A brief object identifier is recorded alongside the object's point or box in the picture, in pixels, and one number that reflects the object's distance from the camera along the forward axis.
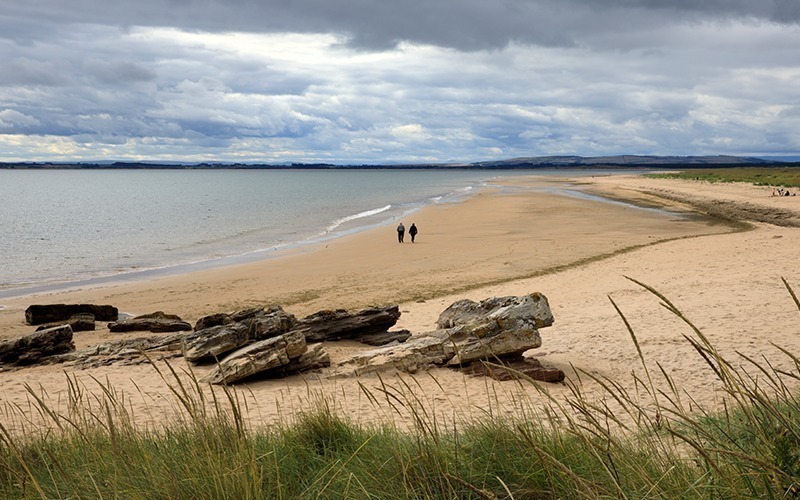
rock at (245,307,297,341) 10.96
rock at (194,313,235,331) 11.98
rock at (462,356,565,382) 9.09
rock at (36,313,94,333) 15.45
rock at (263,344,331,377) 10.12
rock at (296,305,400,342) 12.02
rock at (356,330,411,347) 11.93
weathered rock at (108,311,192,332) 14.85
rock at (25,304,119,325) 16.52
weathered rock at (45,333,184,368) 11.43
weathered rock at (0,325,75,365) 11.76
